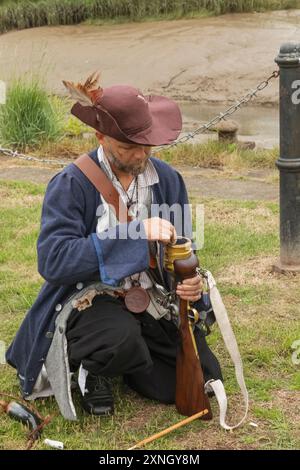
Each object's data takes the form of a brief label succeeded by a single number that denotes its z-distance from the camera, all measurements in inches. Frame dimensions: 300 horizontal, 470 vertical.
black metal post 322.8
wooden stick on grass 228.2
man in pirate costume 229.0
